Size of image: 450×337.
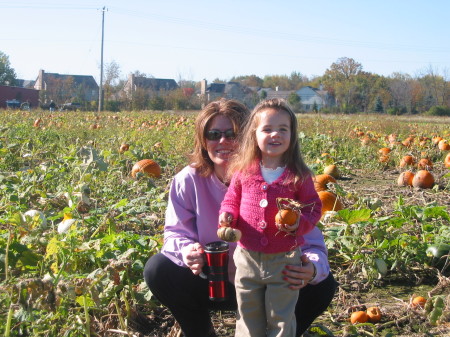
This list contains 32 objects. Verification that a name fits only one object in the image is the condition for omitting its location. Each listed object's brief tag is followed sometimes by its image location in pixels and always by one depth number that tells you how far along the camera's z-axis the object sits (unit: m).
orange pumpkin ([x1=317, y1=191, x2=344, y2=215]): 4.51
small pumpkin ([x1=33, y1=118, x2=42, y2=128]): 10.65
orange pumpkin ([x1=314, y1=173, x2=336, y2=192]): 5.40
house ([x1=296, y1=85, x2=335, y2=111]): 74.05
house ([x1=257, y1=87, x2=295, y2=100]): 72.91
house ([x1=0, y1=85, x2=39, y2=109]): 40.88
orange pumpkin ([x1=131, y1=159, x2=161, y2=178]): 6.35
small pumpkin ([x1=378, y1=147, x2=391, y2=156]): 8.20
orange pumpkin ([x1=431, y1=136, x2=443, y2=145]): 8.78
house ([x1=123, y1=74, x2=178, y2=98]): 48.79
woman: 2.45
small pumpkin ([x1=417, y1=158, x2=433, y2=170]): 7.15
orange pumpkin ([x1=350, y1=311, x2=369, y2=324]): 2.77
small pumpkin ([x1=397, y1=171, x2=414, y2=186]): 6.38
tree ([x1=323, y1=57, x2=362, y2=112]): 50.57
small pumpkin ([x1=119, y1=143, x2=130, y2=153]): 7.92
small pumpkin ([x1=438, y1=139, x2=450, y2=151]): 8.41
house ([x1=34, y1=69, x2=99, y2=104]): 39.00
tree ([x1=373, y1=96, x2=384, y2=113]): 43.01
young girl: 2.16
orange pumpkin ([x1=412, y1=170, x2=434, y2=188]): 6.18
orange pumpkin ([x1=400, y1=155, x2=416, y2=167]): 7.46
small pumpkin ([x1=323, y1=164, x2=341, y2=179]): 6.81
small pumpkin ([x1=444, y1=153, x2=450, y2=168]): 7.26
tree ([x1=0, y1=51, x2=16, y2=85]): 60.28
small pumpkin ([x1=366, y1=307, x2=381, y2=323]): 2.80
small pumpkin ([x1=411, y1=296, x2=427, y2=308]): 2.87
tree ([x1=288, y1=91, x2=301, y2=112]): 47.29
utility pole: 34.38
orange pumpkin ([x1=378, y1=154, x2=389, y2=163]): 7.70
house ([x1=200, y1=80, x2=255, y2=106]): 62.63
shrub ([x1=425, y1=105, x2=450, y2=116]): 38.75
